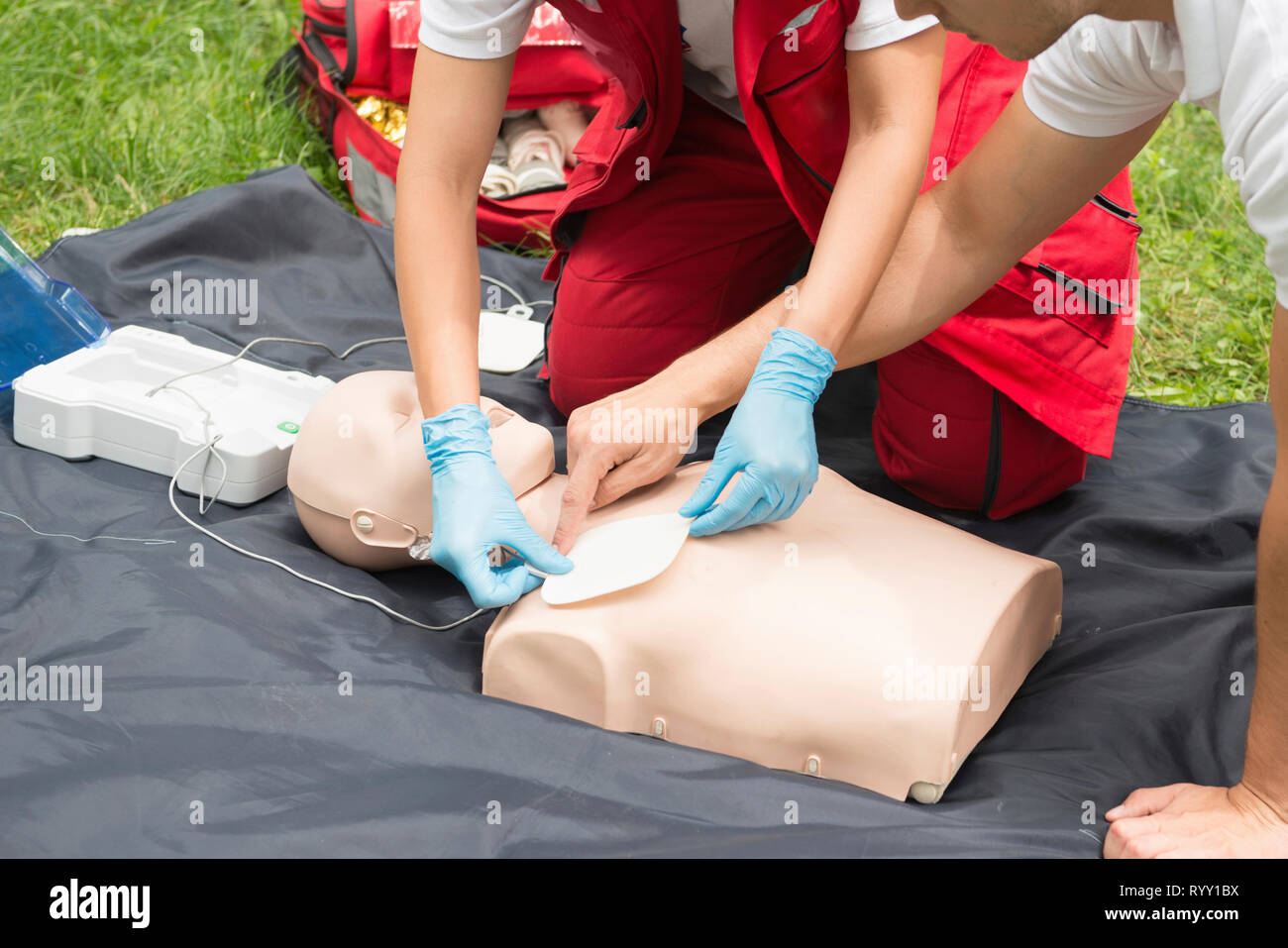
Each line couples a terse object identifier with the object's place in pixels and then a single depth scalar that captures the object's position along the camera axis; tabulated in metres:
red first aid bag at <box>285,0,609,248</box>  2.54
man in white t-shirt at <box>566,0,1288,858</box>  0.97
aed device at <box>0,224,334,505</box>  1.68
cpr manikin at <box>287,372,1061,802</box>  1.20
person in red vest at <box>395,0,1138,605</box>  1.41
